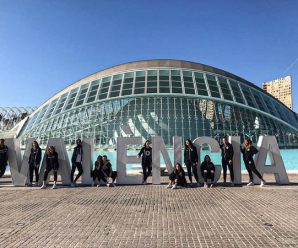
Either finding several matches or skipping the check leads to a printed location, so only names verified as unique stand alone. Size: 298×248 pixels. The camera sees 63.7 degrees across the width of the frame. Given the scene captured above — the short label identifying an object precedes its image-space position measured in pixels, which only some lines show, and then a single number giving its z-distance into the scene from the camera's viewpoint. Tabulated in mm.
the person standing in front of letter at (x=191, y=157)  8105
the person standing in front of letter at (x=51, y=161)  8101
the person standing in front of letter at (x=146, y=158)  8421
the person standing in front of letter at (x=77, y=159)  8274
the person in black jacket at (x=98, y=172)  8200
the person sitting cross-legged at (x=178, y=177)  7719
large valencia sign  8249
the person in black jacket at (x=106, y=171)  8267
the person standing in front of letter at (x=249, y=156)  7873
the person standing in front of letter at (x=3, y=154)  8529
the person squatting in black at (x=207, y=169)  7934
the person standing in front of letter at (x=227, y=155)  8082
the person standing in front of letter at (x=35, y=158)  8391
